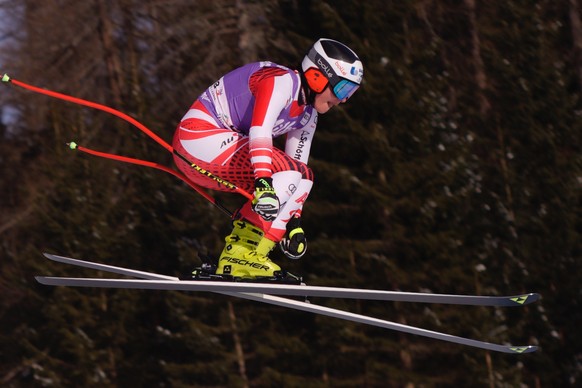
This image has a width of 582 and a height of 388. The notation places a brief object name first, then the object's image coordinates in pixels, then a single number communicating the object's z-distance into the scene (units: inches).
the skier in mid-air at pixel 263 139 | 493.4
